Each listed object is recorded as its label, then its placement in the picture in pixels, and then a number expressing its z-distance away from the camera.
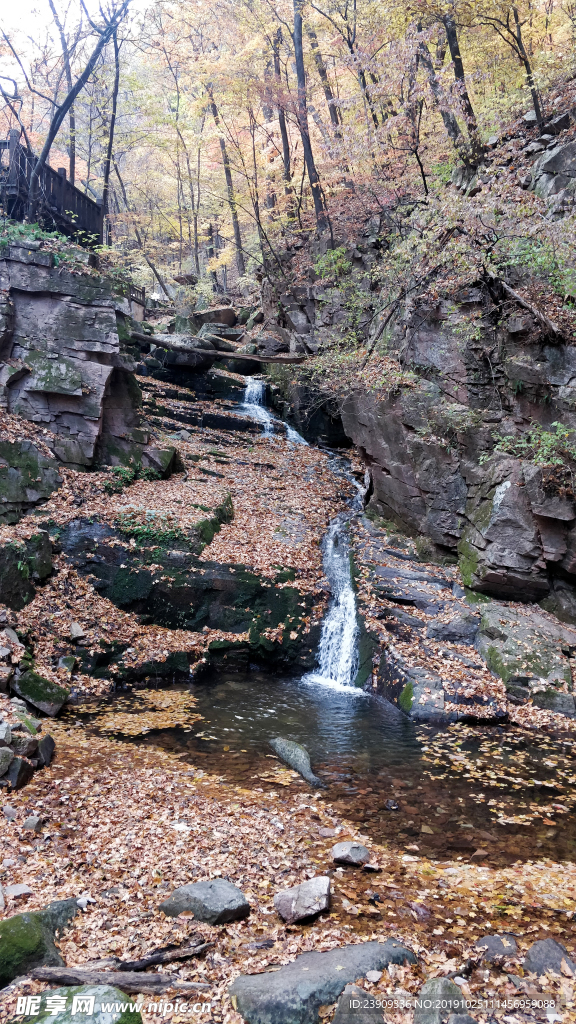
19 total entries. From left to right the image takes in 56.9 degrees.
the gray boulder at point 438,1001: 3.03
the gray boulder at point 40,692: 7.56
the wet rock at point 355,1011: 2.96
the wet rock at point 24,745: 5.76
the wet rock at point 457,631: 10.13
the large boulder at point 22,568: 9.07
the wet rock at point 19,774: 5.36
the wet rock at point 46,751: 6.01
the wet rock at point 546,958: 3.46
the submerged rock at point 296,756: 6.73
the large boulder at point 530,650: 8.87
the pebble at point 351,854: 4.76
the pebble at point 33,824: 4.71
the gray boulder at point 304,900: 3.91
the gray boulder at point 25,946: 3.12
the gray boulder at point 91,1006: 2.70
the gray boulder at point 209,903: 3.80
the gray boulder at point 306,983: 3.05
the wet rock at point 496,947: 3.58
